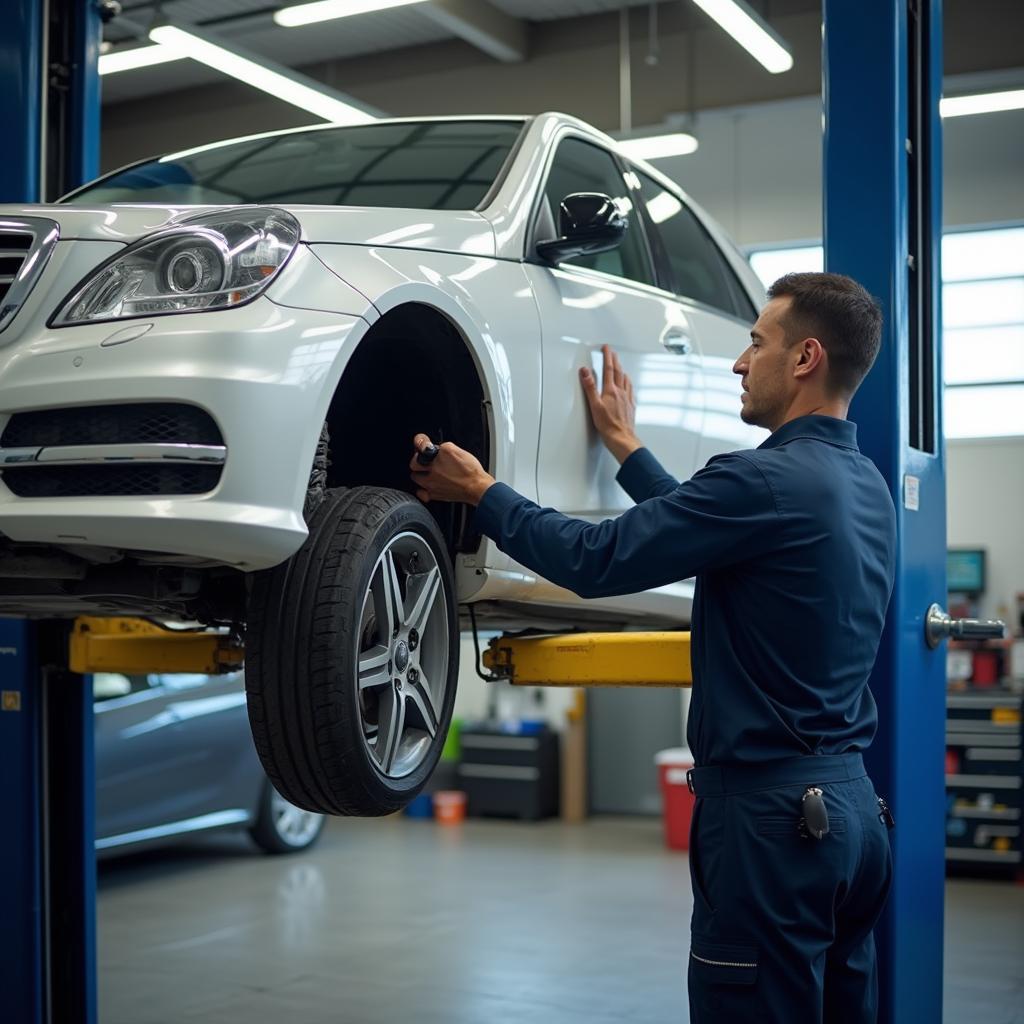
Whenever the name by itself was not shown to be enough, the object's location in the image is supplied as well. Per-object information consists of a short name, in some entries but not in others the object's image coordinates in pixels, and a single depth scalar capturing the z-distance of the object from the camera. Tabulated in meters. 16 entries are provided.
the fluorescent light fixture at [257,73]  6.93
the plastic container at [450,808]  9.59
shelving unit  7.73
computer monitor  8.95
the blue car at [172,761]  6.41
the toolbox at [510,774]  9.52
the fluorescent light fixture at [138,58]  7.35
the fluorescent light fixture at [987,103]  7.62
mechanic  2.09
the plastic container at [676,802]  8.36
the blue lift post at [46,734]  3.65
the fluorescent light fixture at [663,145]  8.02
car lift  2.79
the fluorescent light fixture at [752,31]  6.61
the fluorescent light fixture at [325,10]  6.62
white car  2.07
